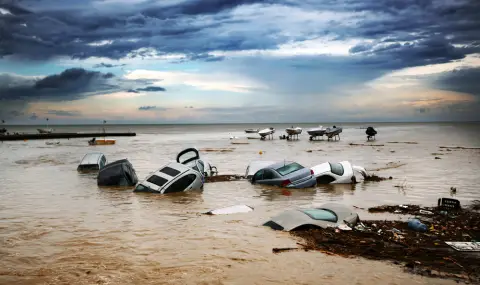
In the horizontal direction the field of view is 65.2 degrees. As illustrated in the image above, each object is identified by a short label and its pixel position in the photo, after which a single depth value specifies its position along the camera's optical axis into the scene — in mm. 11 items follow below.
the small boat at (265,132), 74500
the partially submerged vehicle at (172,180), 17219
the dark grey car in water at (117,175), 19969
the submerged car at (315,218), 10586
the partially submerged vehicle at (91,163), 26984
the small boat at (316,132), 68750
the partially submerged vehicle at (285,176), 18891
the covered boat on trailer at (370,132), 66688
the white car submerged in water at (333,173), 20125
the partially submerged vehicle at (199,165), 21395
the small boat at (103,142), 62331
